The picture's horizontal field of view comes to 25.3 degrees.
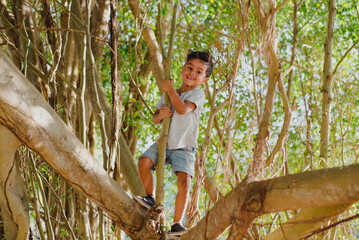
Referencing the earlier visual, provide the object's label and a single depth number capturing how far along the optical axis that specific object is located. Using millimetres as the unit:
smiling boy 3905
